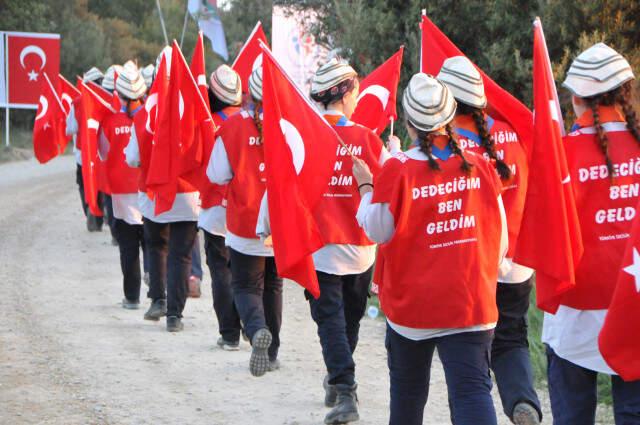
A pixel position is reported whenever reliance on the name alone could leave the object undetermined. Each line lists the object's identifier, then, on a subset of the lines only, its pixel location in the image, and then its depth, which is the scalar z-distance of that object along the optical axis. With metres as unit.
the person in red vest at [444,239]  7.45
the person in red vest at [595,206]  6.78
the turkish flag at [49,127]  24.48
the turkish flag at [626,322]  6.13
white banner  26.72
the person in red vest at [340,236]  9.86
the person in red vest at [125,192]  15.52
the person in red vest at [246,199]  11.44
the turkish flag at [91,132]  16.56
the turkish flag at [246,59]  14.46
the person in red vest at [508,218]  8.57
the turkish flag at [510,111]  9.27
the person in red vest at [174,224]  14.02
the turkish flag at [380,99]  12.88
